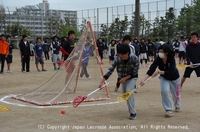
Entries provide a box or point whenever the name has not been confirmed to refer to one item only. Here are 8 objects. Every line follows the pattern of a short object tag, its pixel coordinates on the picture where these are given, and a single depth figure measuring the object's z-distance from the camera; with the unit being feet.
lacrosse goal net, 28.78
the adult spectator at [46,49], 98.42
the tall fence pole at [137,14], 86.12
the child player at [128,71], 21.58
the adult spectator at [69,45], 34.50
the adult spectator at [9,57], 56.18
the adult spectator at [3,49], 52.95
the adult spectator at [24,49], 54.08
